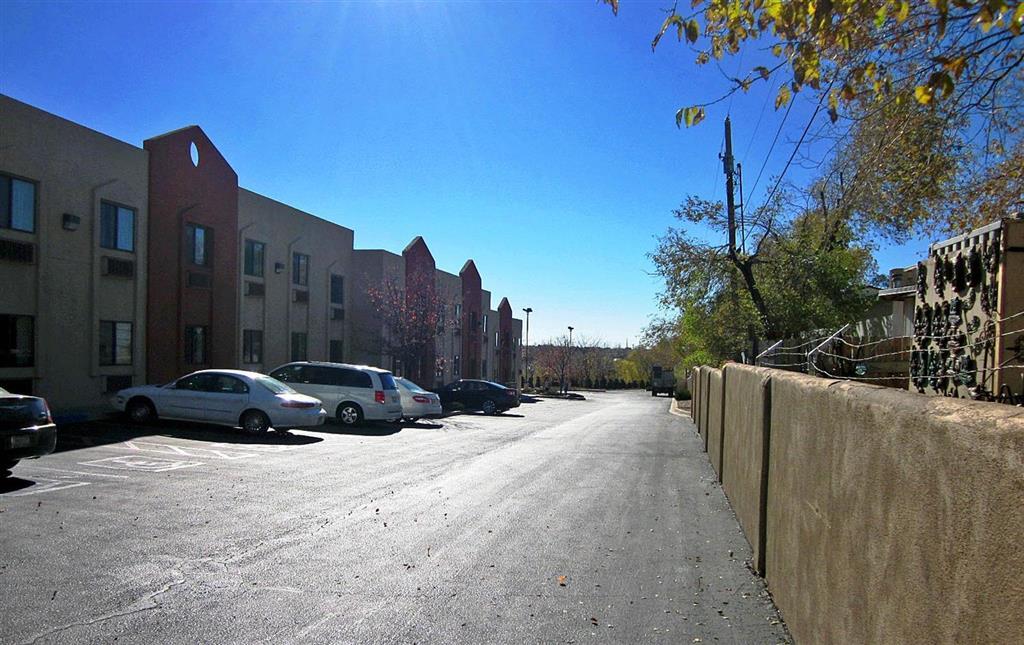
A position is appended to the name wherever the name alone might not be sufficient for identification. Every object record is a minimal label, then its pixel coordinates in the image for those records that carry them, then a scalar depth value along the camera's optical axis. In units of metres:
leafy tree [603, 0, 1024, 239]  5.44
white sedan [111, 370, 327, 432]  16.78
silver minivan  20.94
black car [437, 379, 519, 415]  33.22
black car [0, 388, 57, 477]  9.29
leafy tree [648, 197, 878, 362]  20.42
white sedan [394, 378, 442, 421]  23.92
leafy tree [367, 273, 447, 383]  34.22
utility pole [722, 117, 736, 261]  21.97
